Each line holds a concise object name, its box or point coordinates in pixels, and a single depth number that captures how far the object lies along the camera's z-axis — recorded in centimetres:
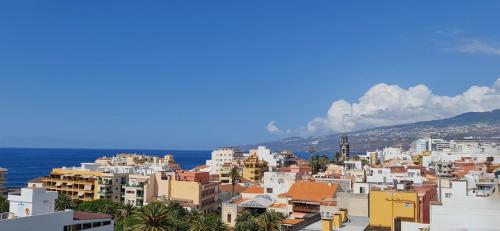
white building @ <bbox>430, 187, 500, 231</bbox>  2597
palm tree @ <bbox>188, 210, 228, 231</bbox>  5694
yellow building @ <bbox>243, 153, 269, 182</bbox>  14188
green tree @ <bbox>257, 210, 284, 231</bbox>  5456
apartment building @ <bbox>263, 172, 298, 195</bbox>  8475
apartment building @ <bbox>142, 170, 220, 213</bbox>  9531
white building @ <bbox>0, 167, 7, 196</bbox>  10344
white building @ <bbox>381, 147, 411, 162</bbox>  18362
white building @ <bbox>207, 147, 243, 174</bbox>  18262
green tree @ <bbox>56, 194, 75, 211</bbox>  7788
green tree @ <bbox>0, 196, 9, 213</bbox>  7091
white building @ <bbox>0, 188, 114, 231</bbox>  3894
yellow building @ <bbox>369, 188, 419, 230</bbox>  3672
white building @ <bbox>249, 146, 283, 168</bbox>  18038
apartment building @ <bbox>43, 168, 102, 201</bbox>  10794
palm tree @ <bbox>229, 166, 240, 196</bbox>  11156
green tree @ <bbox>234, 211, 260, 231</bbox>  5612
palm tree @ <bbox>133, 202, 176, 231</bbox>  5042
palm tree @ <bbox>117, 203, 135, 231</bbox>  7746
